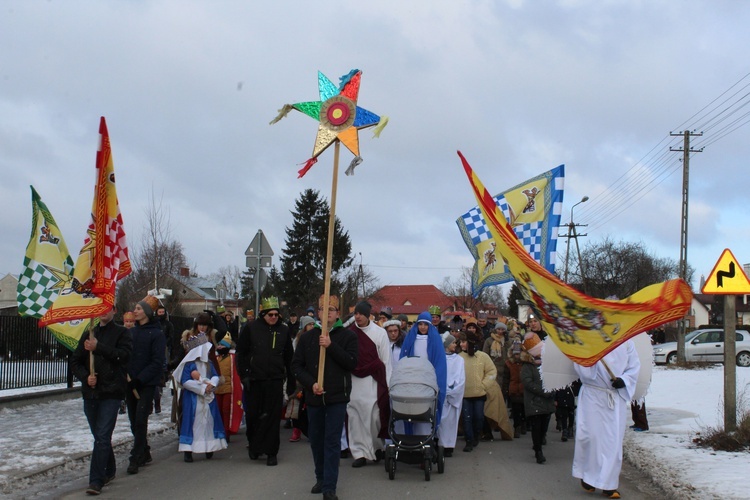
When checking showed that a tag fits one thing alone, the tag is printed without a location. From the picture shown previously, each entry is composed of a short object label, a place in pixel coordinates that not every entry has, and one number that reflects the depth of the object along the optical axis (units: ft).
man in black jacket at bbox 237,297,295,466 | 29.50
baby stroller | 26.61
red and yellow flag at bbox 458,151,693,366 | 19.61
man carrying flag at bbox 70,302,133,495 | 23.50
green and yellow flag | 40.01
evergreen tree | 176.86
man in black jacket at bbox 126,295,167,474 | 27.35
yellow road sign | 30.17
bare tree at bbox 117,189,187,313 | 88.77
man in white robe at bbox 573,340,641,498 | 23.68
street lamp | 154.92
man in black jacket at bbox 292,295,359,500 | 22.70
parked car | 89.20
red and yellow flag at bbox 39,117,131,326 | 23.81
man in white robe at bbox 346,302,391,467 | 28.48
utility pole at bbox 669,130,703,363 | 96.27
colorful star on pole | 26.17
